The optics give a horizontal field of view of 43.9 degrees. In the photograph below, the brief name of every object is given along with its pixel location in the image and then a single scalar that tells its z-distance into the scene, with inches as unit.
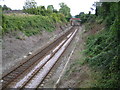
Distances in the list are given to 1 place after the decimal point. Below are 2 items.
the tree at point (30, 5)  2025.1
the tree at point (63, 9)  3723.4
